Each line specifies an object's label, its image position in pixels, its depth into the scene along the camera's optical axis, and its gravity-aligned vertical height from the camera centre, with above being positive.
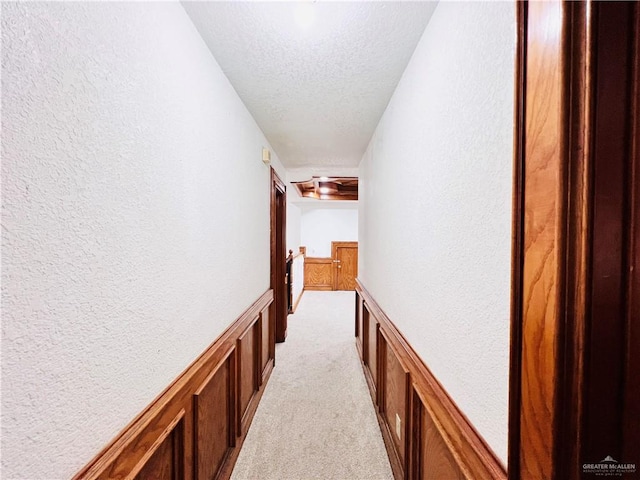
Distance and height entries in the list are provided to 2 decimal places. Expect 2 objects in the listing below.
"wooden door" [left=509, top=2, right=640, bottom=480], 0.46 +0.01
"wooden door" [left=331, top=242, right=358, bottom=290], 7.21 -0.73
